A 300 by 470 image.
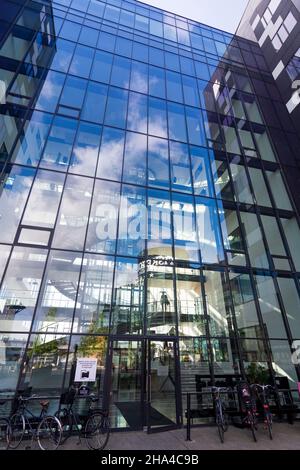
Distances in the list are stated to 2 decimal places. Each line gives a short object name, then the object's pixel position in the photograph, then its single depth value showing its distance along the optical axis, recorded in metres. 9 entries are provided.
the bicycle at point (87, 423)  5.81
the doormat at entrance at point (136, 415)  7.03
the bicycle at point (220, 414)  6.25
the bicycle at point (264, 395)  6.52
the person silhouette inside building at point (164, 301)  8.71
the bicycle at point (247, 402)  6.64
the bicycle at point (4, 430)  5.71
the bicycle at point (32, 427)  5.61
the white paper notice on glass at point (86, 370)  7.06
